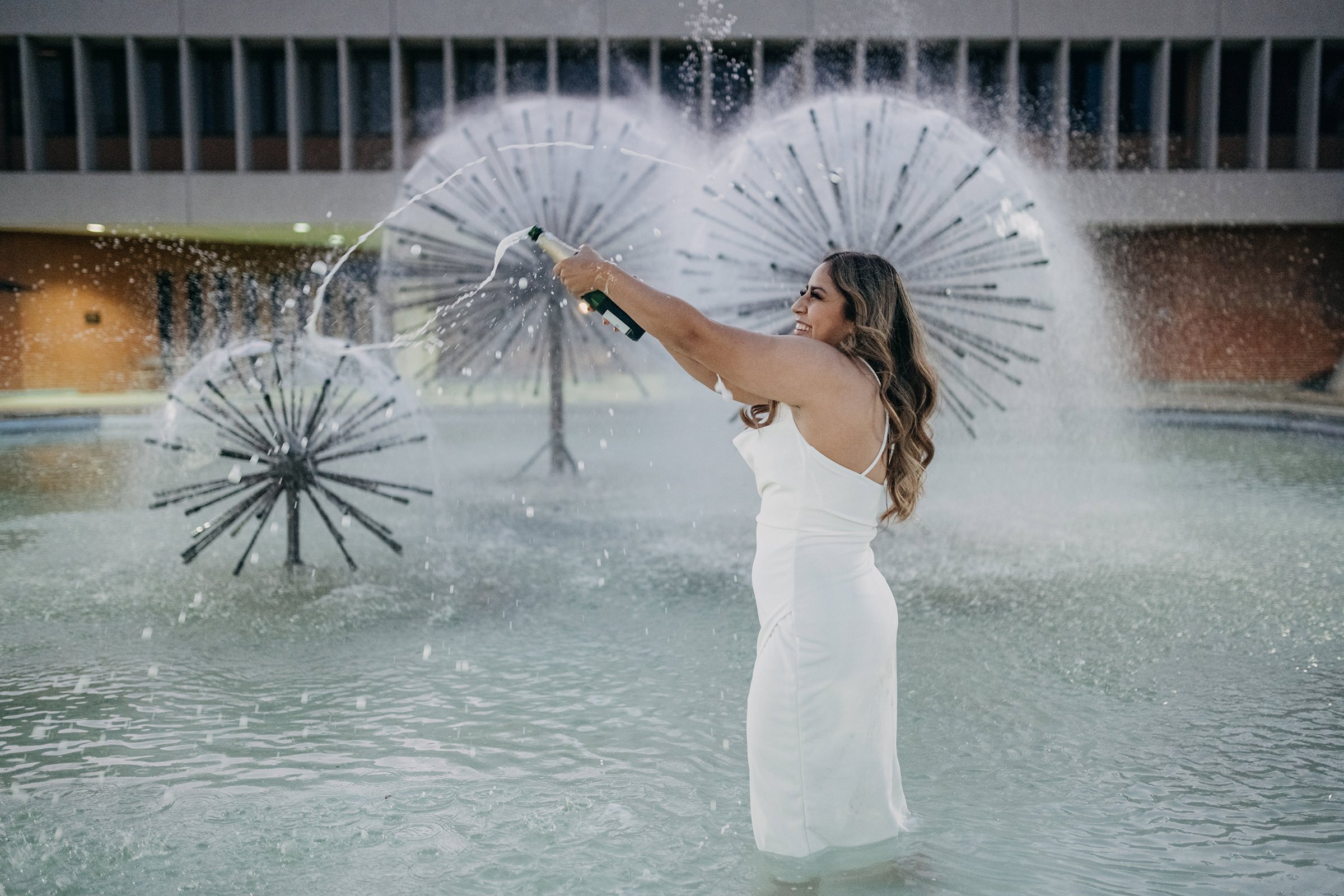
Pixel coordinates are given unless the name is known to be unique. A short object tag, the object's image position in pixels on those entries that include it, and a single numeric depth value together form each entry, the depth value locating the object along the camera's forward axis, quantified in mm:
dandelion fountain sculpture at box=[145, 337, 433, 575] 6379
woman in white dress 2594
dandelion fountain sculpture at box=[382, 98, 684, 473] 9852
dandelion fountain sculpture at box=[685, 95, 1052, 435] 7488
